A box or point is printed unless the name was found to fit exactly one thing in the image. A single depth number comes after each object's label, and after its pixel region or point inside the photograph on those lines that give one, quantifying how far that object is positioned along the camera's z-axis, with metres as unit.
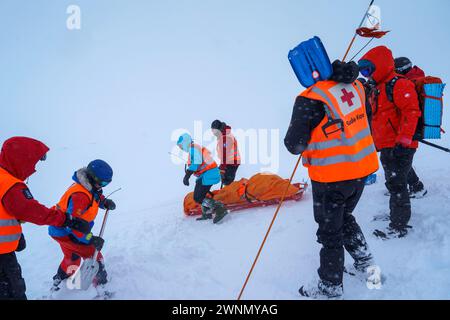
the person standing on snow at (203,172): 5.58
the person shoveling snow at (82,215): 3.24
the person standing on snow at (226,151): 6.09
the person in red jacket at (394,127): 3.17
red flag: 3.05
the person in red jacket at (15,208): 2.42
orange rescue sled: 5.75
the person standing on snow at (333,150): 2.29
